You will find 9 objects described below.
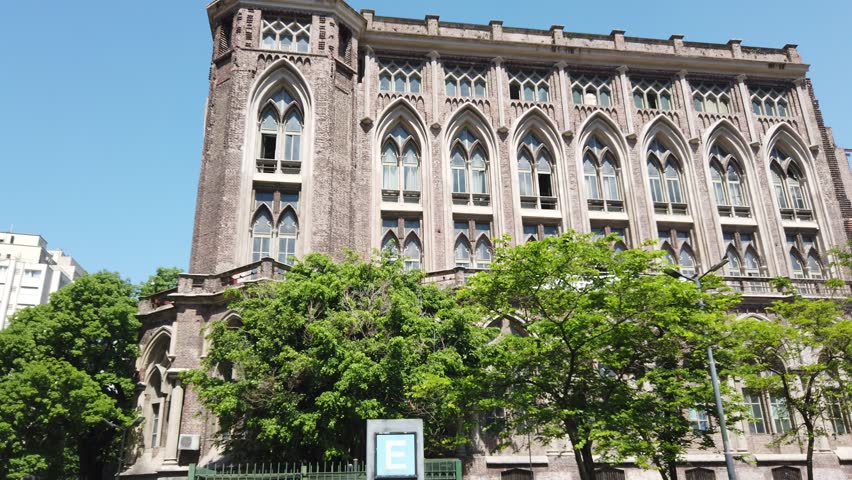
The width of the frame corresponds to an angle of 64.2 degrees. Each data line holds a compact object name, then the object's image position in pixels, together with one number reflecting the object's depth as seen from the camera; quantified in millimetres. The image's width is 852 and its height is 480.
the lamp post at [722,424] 16297
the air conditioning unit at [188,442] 21125
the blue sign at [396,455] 11383
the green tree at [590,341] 17078
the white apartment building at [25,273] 72312
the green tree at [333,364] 18312
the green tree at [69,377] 24281
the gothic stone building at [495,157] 25828
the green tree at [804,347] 20484
